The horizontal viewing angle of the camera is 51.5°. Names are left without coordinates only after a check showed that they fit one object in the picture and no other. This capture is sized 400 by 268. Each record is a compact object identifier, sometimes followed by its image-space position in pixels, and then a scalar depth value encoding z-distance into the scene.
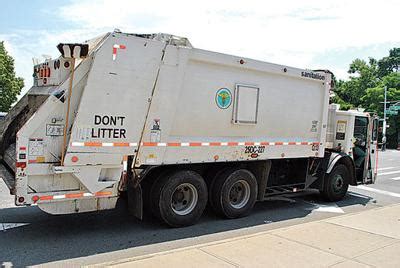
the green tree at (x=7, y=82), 37.78
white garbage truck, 5.56
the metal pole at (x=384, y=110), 47.42
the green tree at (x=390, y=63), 68.38
